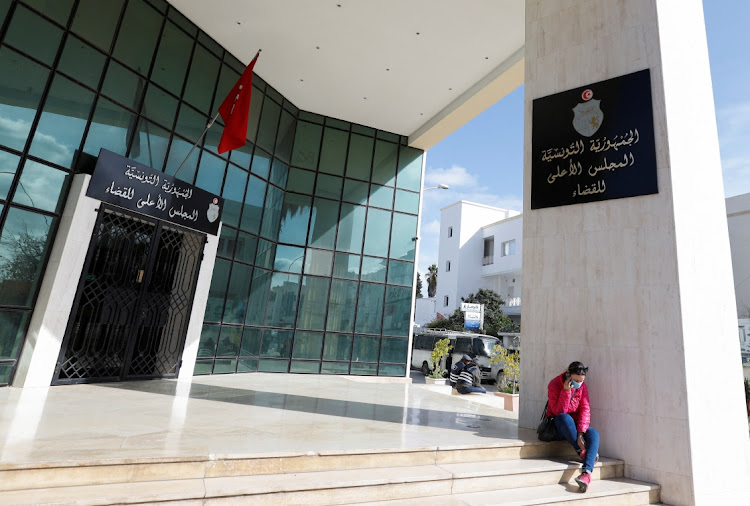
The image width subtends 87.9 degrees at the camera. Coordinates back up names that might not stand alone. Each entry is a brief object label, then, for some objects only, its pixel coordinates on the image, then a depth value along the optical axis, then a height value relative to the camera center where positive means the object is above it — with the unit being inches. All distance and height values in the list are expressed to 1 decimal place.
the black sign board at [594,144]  216.8 +126.0
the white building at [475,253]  1309.1 +326.9
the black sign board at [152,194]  281.9 +95.7
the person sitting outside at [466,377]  408.1 -34.0
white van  660.7 -9.4
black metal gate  281.3 +8.1
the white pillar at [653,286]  187.3 +40.2
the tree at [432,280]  1750.7 +272.2
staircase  110.2 -49.5
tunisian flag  334.0 +178.4
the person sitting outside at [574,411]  175.5 -26.2
